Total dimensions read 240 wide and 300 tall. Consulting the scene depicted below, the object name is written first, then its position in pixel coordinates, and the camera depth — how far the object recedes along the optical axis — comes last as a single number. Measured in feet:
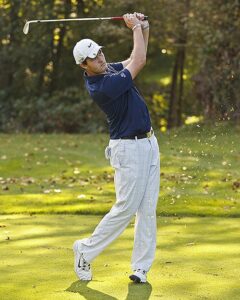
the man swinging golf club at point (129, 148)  40.32
